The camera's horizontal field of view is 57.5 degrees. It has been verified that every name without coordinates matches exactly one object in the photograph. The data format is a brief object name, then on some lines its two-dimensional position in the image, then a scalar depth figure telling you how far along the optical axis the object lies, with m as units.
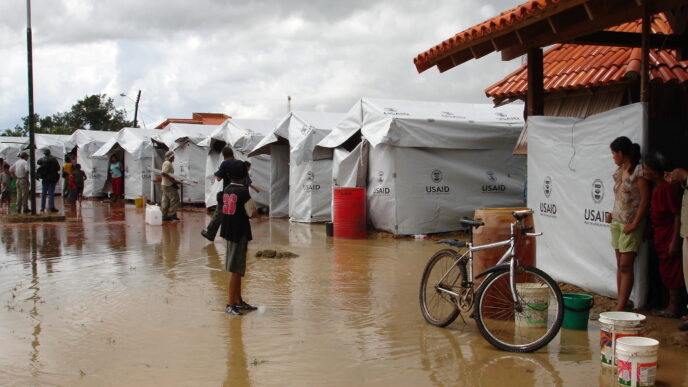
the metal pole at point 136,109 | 48.72
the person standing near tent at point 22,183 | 17.45
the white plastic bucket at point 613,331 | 4.67
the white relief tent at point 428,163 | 12.73
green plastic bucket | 5.68
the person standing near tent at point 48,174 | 18.03
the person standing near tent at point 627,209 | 5.78
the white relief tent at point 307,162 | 15.84
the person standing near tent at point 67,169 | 22.27
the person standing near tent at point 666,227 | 5.68
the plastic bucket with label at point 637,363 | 4.23
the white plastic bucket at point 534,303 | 5.48
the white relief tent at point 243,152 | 18.72
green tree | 55.25
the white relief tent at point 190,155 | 21.86
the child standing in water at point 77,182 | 21.88
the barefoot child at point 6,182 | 21.53
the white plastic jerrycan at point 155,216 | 15.40
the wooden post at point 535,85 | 8.04
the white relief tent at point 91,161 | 27.70
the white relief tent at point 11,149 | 34.22
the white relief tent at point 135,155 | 24.25
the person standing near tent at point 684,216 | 5.34
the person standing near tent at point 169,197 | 15.75
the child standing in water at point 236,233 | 6.47
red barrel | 12.82
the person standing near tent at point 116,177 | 25.62
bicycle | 5.16
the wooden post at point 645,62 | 6.15
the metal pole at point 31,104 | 15.59
